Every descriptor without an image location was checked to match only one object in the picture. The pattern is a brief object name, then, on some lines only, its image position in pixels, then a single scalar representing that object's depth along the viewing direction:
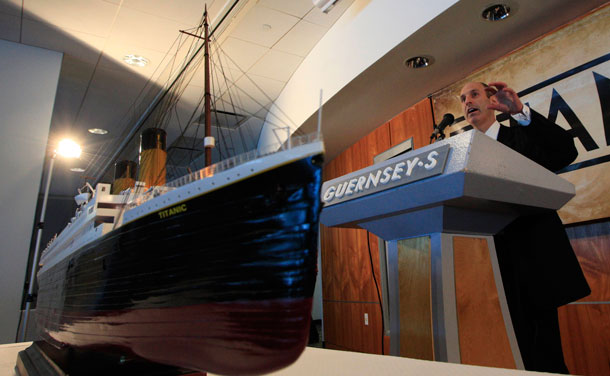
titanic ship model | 0.63
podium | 0.73
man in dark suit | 1.02
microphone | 1.13
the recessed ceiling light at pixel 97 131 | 5.30
